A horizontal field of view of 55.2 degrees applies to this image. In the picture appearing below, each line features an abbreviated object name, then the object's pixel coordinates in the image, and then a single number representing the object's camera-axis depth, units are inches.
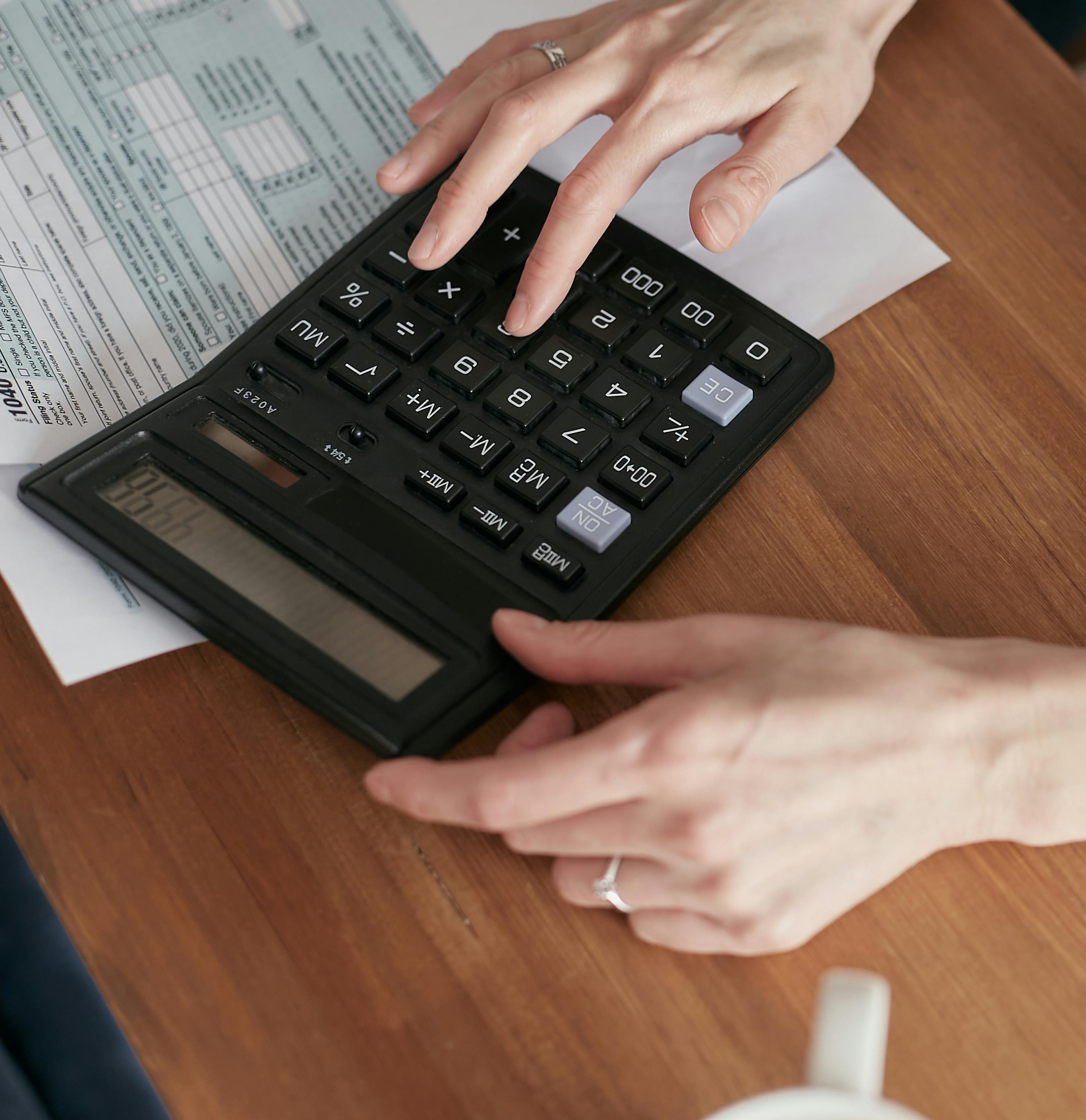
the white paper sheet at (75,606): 17.3
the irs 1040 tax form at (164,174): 21.6
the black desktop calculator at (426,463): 17.2
